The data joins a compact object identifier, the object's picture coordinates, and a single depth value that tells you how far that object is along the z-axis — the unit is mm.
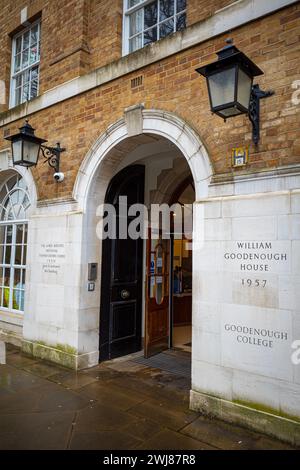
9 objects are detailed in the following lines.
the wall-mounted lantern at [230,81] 3070
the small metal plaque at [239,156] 3648
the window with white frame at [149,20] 4980
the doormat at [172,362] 5278
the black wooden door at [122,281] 5680
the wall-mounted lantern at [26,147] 5301
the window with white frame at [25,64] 7152
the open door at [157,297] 5902
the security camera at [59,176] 5676
